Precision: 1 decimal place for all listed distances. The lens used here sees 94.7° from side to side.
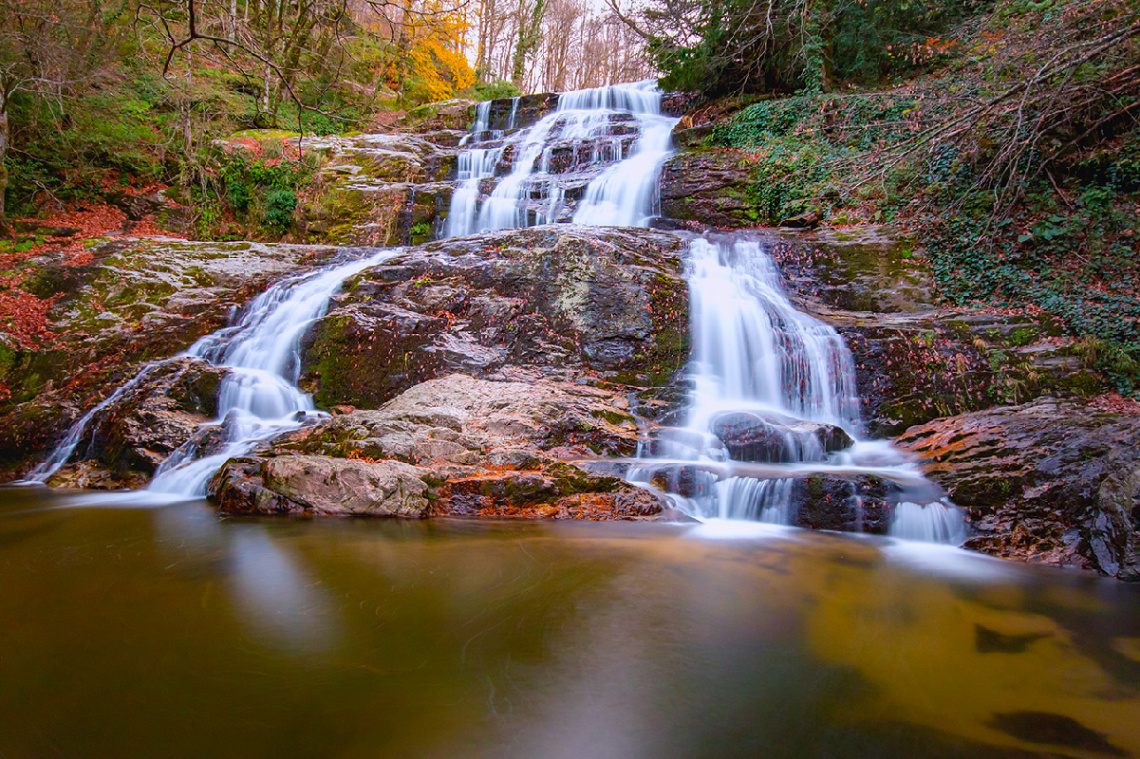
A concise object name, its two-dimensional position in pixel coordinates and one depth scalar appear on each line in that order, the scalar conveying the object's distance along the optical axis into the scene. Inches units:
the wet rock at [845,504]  181.3
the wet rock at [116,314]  251.4
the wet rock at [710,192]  429.1
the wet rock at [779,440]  223.1
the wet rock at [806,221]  391.9
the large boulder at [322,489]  189.6
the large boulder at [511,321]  276.4
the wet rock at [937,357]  237.5
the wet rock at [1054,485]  147.2
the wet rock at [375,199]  475.8
